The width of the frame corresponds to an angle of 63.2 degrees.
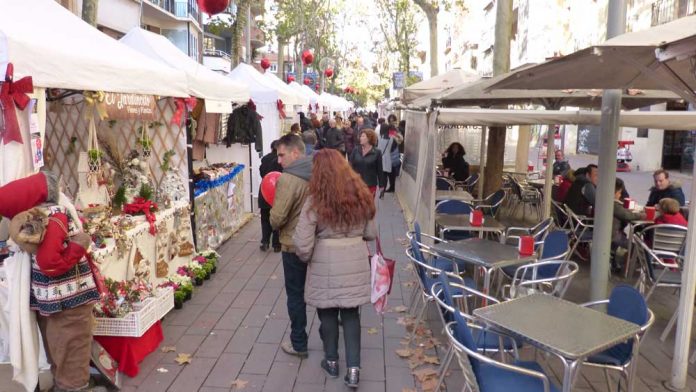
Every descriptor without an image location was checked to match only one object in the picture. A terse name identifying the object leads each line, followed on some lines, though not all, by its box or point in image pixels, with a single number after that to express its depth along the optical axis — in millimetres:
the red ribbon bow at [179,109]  6328
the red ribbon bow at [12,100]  3189
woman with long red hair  3617
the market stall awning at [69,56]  3447
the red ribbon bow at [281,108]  11312
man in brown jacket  4027
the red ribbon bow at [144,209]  5371
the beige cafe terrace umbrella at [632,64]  2986
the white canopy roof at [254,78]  11125
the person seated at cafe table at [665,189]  7105
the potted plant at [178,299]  5445
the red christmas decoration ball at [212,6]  6641
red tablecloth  4055
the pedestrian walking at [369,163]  8594
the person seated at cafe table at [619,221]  6706
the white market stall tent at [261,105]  11039
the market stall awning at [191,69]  6676
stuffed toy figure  3281
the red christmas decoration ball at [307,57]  16380
